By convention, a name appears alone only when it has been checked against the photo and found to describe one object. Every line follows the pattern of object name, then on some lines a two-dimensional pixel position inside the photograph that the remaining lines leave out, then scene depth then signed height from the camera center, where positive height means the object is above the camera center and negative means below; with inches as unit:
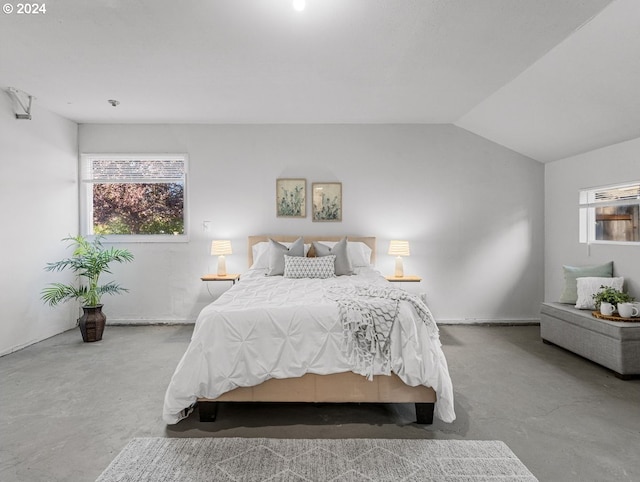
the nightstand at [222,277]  166.7 -18.0
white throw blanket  85.4 -22.3
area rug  67.8 -46.4
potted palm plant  153.2 -22.0
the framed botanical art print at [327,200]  182.7 +21.8
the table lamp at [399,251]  173.2 -5.2
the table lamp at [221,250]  173.5 -5.1
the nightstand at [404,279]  166.7 -18.6
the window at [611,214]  138.7 +12.0
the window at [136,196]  186.5 +24.3
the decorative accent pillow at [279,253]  151.0 -5.6
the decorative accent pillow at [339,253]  151.3 -5.7
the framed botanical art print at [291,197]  182.7 +23.3
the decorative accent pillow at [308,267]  144.9 -11.3
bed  83.7 -30.8
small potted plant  124.4 -20.6
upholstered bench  112.2 -34.7
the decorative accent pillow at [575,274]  143.3 -14.1
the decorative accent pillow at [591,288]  135.6 -18.6
